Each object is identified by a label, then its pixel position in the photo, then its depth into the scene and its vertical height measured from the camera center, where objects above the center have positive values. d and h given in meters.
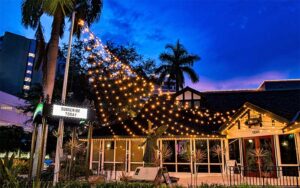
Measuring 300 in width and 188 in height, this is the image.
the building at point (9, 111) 48.87 +6.68
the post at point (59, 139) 9.18 +0.31
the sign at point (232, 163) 14.03 -0.64
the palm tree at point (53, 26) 12.47 +5.78
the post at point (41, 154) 7.85 -0.19
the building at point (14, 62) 72.12 +23.15
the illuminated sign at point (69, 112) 8.59 +1.16
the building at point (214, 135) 13.27 +0.86
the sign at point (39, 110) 8.48 +1.20
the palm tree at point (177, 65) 30.67 +9.60
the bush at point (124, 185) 6.77 -0.91
